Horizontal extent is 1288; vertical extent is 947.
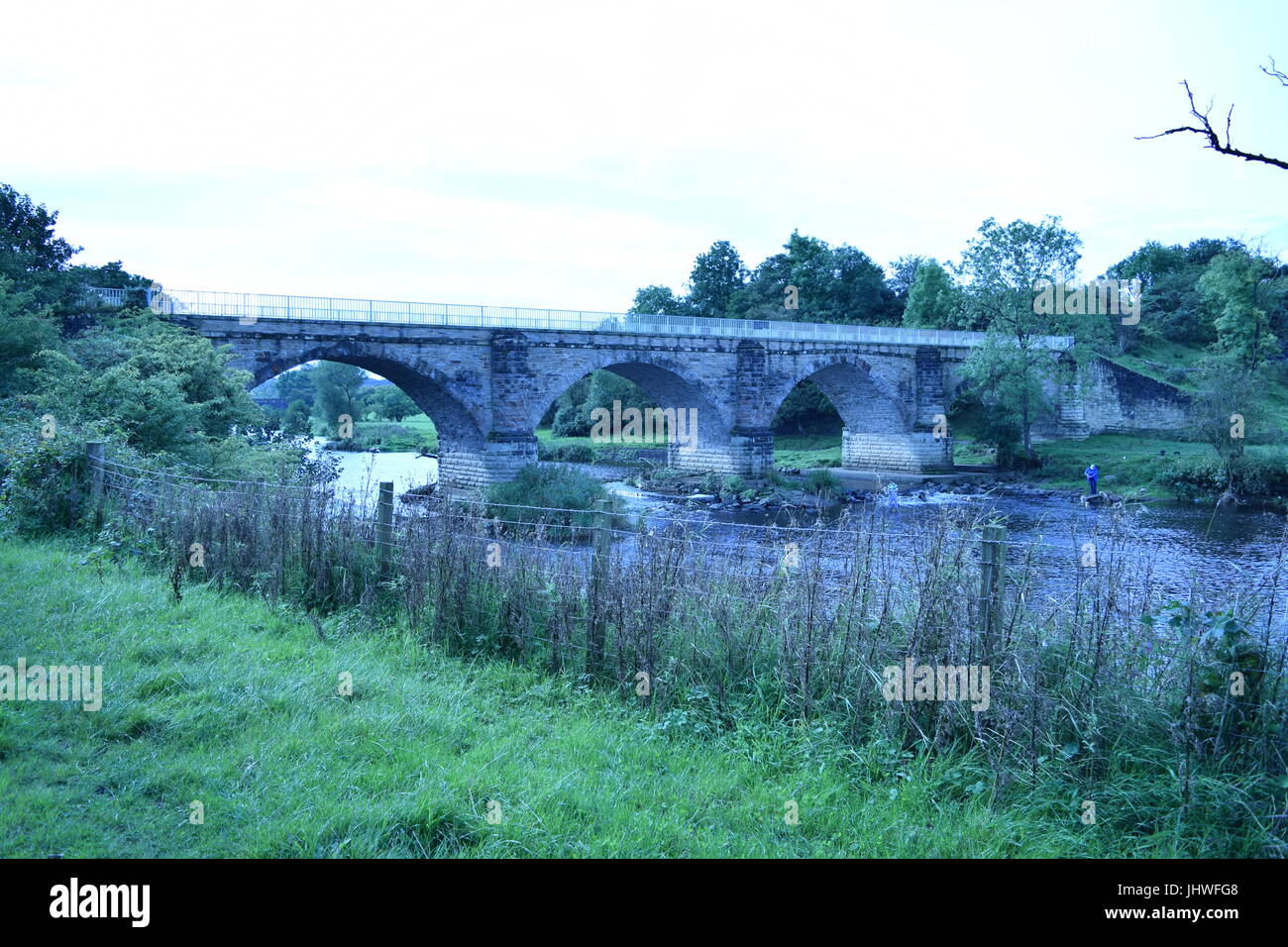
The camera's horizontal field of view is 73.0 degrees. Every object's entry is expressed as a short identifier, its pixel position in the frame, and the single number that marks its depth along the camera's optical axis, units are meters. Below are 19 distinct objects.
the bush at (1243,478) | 26.50
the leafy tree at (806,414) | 52.84
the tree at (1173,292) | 48.53
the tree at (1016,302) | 33.59
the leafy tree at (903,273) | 67.94
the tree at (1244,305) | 37.84
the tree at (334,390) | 59.41
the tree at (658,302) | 67.69
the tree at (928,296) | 55.44
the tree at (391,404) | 69.19
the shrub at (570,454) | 43.59
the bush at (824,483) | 29.78
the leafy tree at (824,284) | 60.52
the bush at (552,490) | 23.42
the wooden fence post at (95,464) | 9.57
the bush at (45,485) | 9.59
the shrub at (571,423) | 52.88
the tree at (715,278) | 66.31
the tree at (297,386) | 72.06
